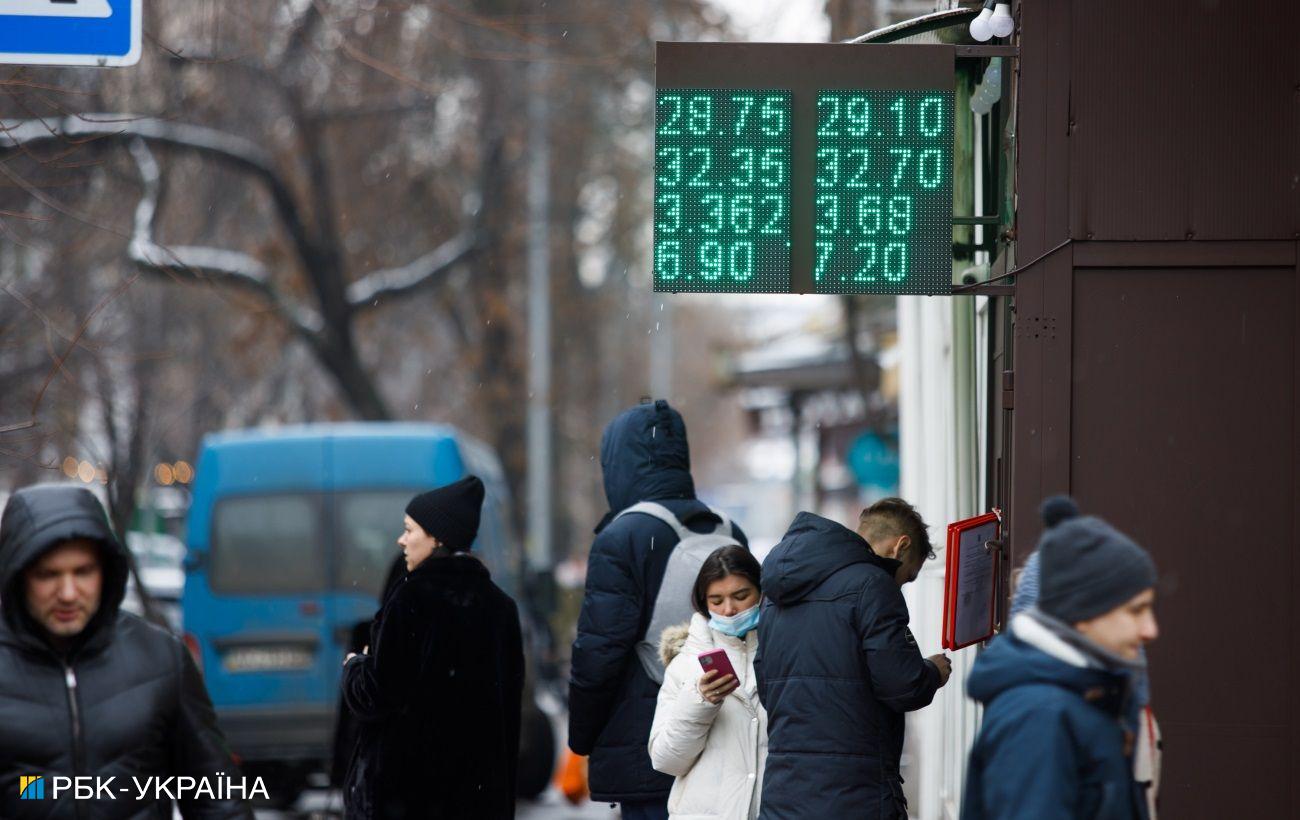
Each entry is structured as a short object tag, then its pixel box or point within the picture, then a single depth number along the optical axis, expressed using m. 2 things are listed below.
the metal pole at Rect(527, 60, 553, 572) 52.69
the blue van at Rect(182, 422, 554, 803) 25.48
